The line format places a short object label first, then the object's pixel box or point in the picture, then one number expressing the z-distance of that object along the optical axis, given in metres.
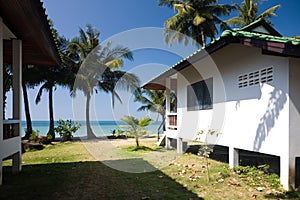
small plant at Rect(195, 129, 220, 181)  5.71
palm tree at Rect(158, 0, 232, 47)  21.50
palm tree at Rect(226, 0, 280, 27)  24.92
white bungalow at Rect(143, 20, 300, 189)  4.83
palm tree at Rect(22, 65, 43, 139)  17.55
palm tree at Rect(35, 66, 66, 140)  18.77
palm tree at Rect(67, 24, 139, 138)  20.09
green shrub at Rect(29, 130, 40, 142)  14.38
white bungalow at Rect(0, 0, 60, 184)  4.54
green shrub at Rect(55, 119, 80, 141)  17.28
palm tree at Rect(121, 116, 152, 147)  12.47
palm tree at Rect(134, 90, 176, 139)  25.19
